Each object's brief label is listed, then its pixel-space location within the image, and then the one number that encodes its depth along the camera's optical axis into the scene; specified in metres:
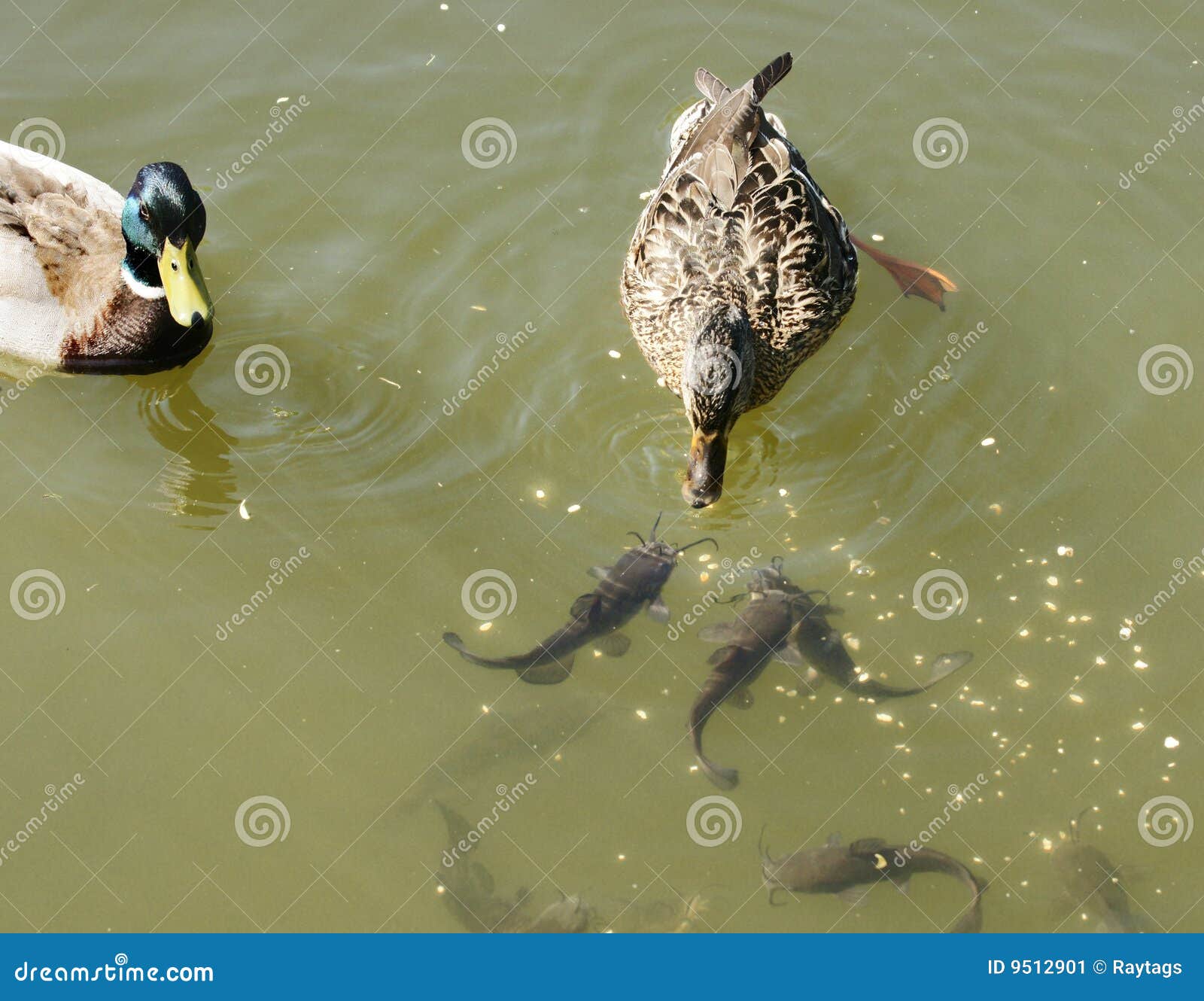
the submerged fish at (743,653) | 5.96
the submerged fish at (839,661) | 6.14
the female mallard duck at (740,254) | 6.45
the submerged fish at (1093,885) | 5.63
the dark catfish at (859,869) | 5.64
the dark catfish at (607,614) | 6.14
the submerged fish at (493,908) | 5.62
